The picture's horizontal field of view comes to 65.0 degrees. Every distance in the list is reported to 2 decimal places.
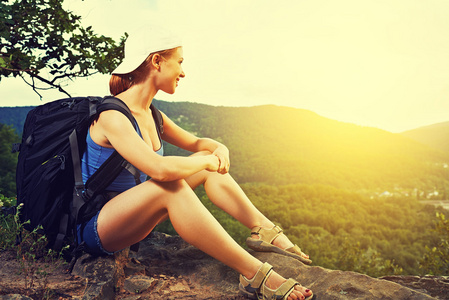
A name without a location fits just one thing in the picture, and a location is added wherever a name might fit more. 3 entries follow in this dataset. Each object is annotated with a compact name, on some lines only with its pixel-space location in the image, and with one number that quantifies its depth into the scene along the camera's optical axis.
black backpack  2.31
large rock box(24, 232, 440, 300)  2.21
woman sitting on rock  2.09
